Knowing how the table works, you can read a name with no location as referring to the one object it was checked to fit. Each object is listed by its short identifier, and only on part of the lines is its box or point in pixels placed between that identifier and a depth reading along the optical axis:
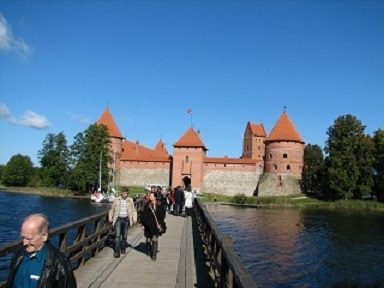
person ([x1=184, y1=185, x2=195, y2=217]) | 19.80
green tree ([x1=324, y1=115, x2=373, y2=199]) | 52.06
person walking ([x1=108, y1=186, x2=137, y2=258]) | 9.65
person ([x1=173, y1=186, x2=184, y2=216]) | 19.86
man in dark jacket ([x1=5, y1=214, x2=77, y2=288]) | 2.93
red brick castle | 59.12
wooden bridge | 5.85
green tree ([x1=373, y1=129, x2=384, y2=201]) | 52.75
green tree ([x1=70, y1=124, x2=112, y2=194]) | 55.03
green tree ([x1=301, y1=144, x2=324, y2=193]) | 58.49
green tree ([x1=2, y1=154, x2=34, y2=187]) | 71.94
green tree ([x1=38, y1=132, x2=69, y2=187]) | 61.72
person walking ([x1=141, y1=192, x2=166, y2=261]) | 9.12
